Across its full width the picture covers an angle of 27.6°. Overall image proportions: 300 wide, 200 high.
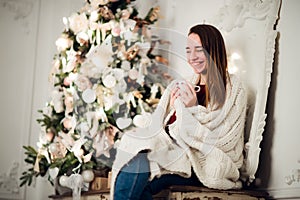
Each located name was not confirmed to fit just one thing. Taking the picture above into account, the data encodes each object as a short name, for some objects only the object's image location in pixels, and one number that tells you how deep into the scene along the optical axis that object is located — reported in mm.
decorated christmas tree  3523
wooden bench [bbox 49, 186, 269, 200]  2834
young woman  2885
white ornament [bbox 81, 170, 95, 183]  3483
